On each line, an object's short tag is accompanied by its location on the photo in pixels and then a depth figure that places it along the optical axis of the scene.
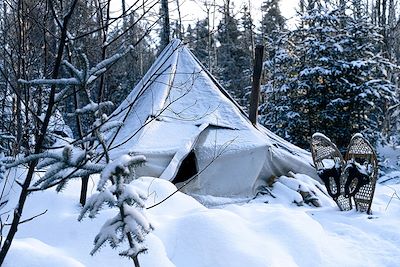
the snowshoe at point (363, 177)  5.33
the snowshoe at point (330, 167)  5.66
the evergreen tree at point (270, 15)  28.42
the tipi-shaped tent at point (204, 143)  5.80
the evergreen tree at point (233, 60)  26.86
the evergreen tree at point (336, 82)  9.80
